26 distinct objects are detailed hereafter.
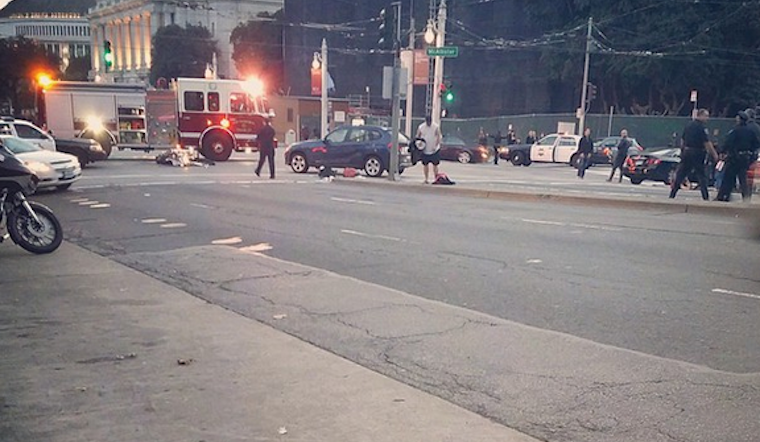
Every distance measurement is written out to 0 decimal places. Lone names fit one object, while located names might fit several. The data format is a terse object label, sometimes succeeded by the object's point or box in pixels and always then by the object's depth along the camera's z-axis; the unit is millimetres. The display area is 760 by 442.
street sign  25211
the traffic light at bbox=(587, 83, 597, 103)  39406
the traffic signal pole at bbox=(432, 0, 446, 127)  33344
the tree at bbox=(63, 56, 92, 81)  122062
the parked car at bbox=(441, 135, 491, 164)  34125
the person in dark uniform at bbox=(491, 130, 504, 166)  35062
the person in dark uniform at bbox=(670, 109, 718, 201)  13938
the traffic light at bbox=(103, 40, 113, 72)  31748
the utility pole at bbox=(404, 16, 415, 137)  37781
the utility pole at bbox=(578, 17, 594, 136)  39231
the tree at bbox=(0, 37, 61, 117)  78062
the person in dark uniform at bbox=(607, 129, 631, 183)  22284
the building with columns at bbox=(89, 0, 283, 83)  101625
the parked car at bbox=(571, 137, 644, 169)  33084
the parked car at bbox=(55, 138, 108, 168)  23219
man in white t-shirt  17391
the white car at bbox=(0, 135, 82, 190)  15463
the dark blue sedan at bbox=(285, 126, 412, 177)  22156
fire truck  28125
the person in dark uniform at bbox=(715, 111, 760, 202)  13648
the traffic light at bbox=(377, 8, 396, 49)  18734
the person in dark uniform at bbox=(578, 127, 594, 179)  24703
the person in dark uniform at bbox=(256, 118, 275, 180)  20031
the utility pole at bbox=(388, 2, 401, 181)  19156
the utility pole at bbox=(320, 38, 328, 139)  45494
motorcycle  8586
